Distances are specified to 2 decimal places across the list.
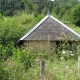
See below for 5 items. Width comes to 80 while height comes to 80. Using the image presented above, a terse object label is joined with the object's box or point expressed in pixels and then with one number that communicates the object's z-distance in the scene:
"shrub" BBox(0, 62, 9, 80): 4.16
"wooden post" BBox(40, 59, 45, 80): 4.09
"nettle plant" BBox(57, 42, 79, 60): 6.31
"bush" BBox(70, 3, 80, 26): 39.51
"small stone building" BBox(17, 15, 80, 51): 10.22
